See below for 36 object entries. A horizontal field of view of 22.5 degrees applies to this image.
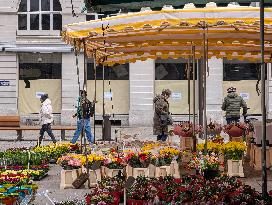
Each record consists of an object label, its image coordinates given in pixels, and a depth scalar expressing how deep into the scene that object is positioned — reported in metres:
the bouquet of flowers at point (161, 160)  12.32
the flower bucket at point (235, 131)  15.70
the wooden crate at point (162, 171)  12.14
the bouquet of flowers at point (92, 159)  12.16
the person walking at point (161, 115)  18.25
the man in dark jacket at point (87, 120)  19.48
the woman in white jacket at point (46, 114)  21.27
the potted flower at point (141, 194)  8.27
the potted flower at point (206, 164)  10.66
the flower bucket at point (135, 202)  8.23
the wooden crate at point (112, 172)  12.04
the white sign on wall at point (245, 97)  31.42
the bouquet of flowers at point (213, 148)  13.23
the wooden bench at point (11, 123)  24.77
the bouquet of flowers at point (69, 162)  12.23
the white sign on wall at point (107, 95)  31.14
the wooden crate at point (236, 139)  16.10
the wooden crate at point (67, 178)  12.16
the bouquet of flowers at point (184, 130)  15.14
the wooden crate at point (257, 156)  13.38
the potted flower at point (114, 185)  8.95
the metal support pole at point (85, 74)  11.38
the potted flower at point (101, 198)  8.49
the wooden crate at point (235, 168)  12.92
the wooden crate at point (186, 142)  14.94
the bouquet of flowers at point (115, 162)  12.19
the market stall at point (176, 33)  11.28
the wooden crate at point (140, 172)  11.90
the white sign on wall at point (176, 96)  31.64
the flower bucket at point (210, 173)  10.11
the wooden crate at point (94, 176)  12.08
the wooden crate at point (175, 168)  12.40
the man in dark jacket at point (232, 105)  19.56
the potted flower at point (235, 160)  12.92
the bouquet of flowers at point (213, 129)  16.86
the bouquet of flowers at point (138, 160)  12.05
